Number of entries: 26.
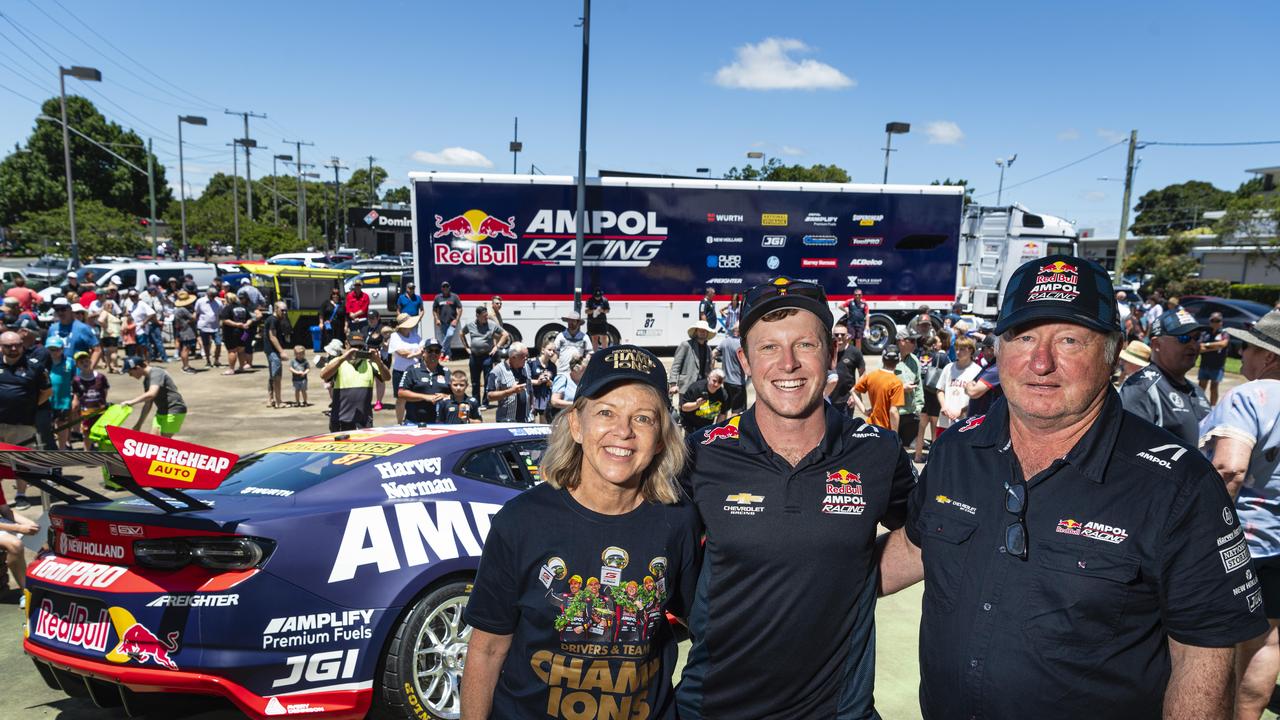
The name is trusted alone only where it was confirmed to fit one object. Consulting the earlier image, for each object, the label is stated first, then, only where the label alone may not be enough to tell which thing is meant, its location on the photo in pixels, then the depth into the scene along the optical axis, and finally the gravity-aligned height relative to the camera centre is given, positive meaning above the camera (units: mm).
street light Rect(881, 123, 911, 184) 33750 +6527
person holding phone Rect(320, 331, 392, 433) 8609 -1403
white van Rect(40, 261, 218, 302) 21156 -625
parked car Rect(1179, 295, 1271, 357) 17891 -455
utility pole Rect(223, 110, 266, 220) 59062 +7306
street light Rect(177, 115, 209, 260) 36906 +6333
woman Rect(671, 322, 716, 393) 9336 -1077
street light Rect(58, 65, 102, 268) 26922 +6067
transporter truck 15484 +571
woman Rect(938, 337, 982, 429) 7863 -1074
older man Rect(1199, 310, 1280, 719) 3268 -818
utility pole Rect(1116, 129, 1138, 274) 30519 +4009
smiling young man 2178 -795
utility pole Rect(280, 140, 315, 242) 66188 +3787
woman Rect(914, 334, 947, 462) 9523 -1603
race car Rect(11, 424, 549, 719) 3059 -1384
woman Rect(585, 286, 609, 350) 14023 -1001
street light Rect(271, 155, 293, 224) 70012 +5325
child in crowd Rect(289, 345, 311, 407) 12180 -1885
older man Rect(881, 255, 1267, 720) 1682 -609
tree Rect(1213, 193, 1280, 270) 37438 +3196
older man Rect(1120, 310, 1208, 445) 4109 -529
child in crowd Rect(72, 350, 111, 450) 8781 -1570
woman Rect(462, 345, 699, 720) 2057 -824
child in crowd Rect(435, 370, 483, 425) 8211 -1521
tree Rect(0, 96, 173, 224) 55656 +5800
